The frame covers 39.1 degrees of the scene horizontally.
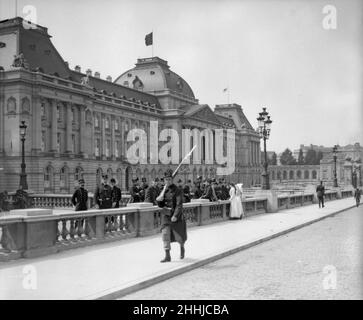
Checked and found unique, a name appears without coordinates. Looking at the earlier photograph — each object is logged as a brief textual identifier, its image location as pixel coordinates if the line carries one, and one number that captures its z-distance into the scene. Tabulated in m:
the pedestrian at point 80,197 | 16.12
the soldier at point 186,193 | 21.07
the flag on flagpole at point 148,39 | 72.56
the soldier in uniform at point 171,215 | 11.01
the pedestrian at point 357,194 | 35.75
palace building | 51.25
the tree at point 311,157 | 184.62
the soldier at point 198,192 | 24.52
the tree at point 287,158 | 188.88
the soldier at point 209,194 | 22.28
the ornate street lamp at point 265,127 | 28.98
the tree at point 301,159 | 179.62
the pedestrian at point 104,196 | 17.27
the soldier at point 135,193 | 19.47
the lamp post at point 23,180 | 29.84
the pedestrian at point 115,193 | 17.84
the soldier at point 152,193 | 17.45
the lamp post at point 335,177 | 52.07
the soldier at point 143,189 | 20.54
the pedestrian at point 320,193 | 33.53
